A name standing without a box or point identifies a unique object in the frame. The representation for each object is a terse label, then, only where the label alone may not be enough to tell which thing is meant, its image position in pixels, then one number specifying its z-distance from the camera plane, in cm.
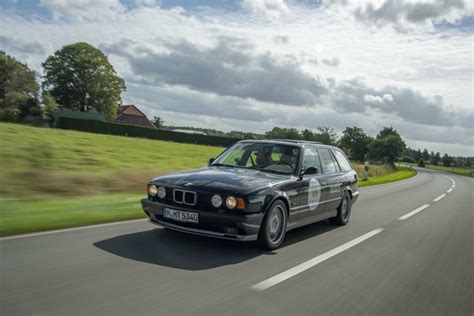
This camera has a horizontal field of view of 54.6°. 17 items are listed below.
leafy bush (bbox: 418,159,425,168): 11450
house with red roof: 8962
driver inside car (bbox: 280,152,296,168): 712
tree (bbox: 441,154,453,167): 14488
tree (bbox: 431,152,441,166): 15538
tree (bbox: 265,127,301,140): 3927
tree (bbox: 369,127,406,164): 11950
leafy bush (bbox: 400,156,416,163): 14925
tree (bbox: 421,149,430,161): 18212
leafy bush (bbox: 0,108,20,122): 5274
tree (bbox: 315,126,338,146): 6157
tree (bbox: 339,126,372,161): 13488
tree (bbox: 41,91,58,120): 5847
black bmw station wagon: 566
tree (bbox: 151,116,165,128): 9774
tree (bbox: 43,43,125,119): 6394
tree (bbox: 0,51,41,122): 5825
